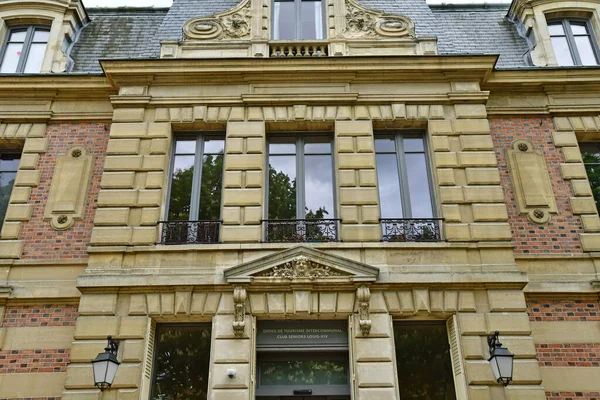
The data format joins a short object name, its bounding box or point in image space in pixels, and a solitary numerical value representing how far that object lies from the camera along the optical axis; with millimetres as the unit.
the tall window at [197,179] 9984
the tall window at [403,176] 10000
